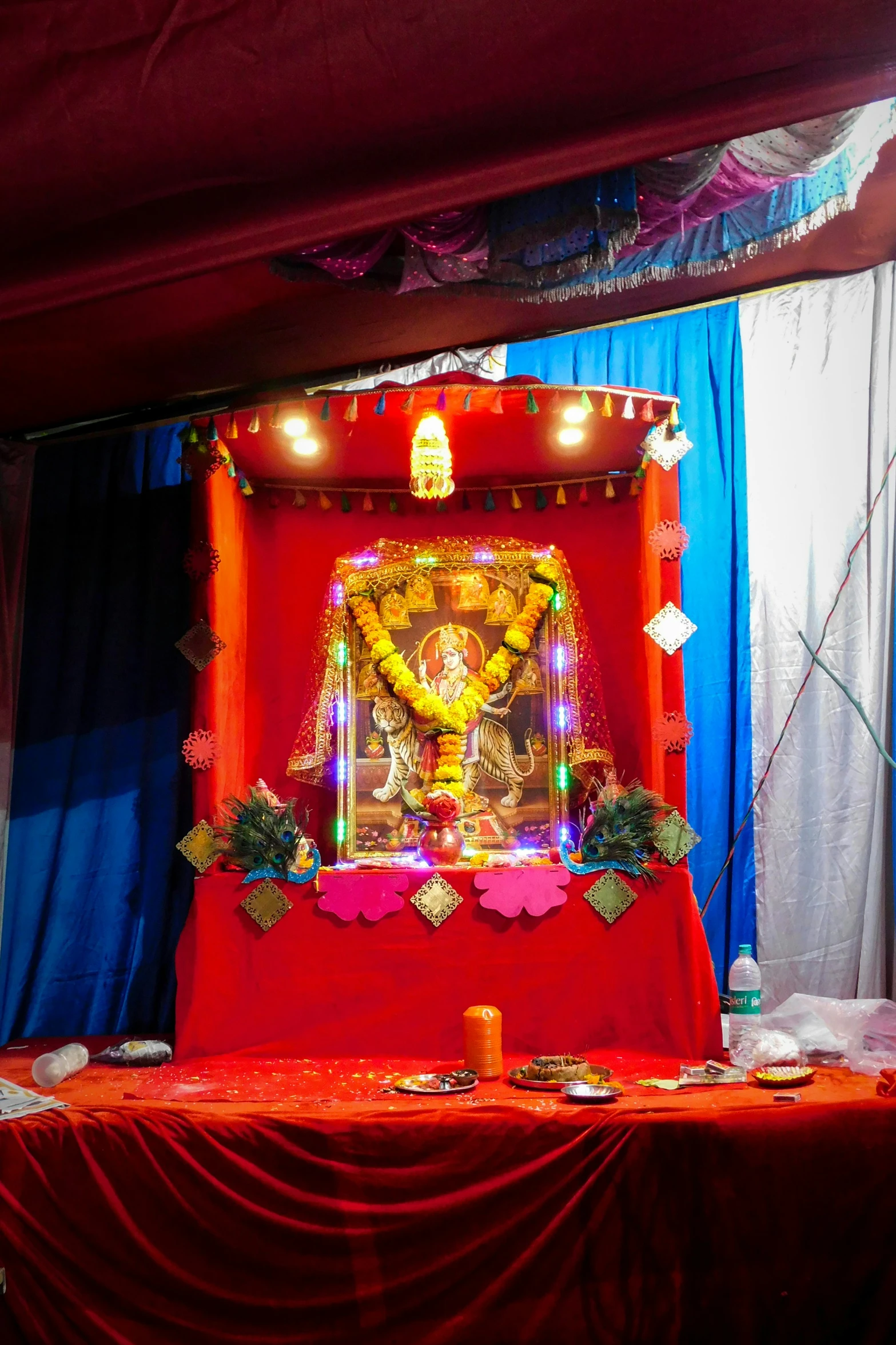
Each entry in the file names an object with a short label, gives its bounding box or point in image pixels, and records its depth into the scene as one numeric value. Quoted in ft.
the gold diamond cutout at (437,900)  13.83
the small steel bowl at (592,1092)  11.03
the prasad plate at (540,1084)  11.68
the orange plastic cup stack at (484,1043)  12.38
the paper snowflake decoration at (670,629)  14.82
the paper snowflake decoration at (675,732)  14.64
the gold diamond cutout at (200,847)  14.60
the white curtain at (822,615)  15.35
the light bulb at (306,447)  16.11
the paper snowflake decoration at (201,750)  15.16
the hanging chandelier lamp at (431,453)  15.05
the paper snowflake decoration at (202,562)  15.74
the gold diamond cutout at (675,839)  14.02
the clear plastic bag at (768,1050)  12.17
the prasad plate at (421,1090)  11.59
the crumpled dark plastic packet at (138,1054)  13.71
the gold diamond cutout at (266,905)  14.03
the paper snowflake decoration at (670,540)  15.08
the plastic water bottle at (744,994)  13.60
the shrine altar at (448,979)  13.60
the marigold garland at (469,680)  16.22
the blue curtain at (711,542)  15.98
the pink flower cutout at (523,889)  13.74
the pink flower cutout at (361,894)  13.89
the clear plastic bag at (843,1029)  12.87
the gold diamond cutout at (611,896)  13.79
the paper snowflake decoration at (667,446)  15.06
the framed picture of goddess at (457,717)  16.26
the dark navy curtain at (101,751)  16.92
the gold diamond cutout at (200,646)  15.43
